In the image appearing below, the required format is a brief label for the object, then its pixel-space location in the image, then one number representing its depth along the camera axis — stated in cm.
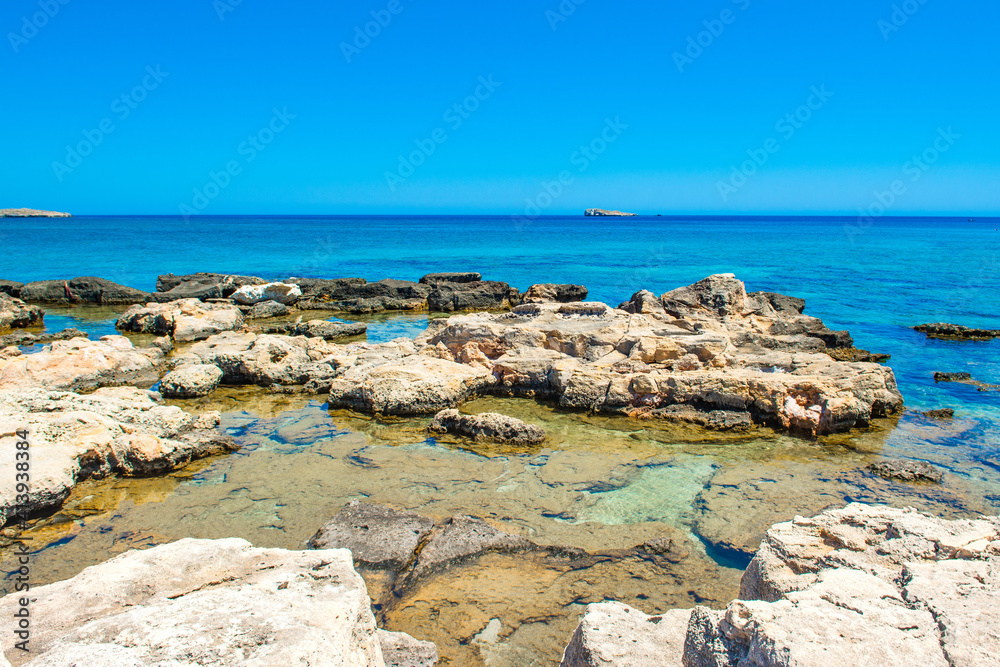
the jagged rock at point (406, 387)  879
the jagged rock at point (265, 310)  2033
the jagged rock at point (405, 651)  344
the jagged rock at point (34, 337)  1399
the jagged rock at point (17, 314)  1717
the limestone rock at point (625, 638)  267
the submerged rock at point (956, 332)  1611
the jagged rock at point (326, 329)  1493
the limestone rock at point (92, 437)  570
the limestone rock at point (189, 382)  970
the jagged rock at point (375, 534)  482
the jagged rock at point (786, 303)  1853
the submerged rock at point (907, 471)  653
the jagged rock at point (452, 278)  2713
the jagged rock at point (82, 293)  2303
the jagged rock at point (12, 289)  2364
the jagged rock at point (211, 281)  2427
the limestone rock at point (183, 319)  1514
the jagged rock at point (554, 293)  2281
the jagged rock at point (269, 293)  2252
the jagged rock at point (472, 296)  2217
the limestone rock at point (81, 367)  965
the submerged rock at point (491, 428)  759
